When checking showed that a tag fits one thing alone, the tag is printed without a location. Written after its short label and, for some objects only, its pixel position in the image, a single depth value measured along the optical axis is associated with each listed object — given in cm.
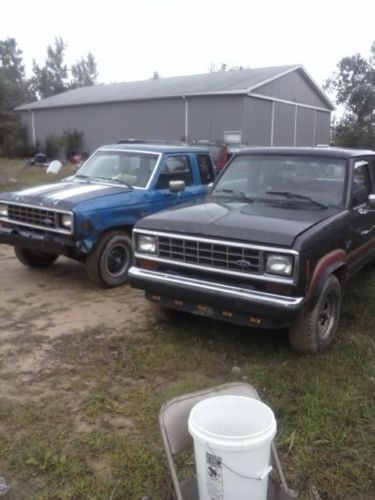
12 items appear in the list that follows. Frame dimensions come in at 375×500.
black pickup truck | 390
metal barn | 2297
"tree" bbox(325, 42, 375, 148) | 3127
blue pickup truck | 588
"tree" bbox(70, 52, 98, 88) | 7594
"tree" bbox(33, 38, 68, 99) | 6412
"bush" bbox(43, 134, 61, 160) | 2862
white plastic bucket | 214
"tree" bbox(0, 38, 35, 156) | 2811
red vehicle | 1412
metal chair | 245
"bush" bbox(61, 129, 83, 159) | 2850
